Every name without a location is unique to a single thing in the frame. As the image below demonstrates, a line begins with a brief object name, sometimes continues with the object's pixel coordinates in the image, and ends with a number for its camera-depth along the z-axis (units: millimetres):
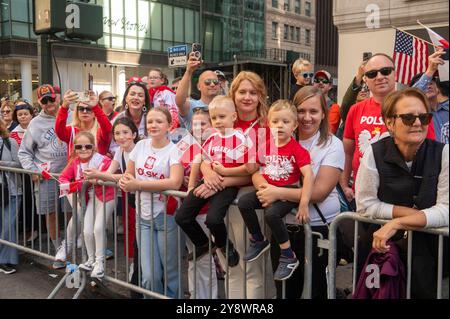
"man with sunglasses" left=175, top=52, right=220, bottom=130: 4867
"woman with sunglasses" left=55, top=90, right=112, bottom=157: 5391
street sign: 8463
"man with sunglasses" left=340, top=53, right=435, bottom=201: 4109
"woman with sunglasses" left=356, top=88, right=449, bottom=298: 2848
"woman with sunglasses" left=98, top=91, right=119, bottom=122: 7305
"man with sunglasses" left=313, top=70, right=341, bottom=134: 5844
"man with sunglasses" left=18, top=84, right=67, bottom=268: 5773
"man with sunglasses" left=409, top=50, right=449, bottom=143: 3961
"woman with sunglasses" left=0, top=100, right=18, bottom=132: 7449
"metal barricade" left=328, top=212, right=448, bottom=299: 2781
